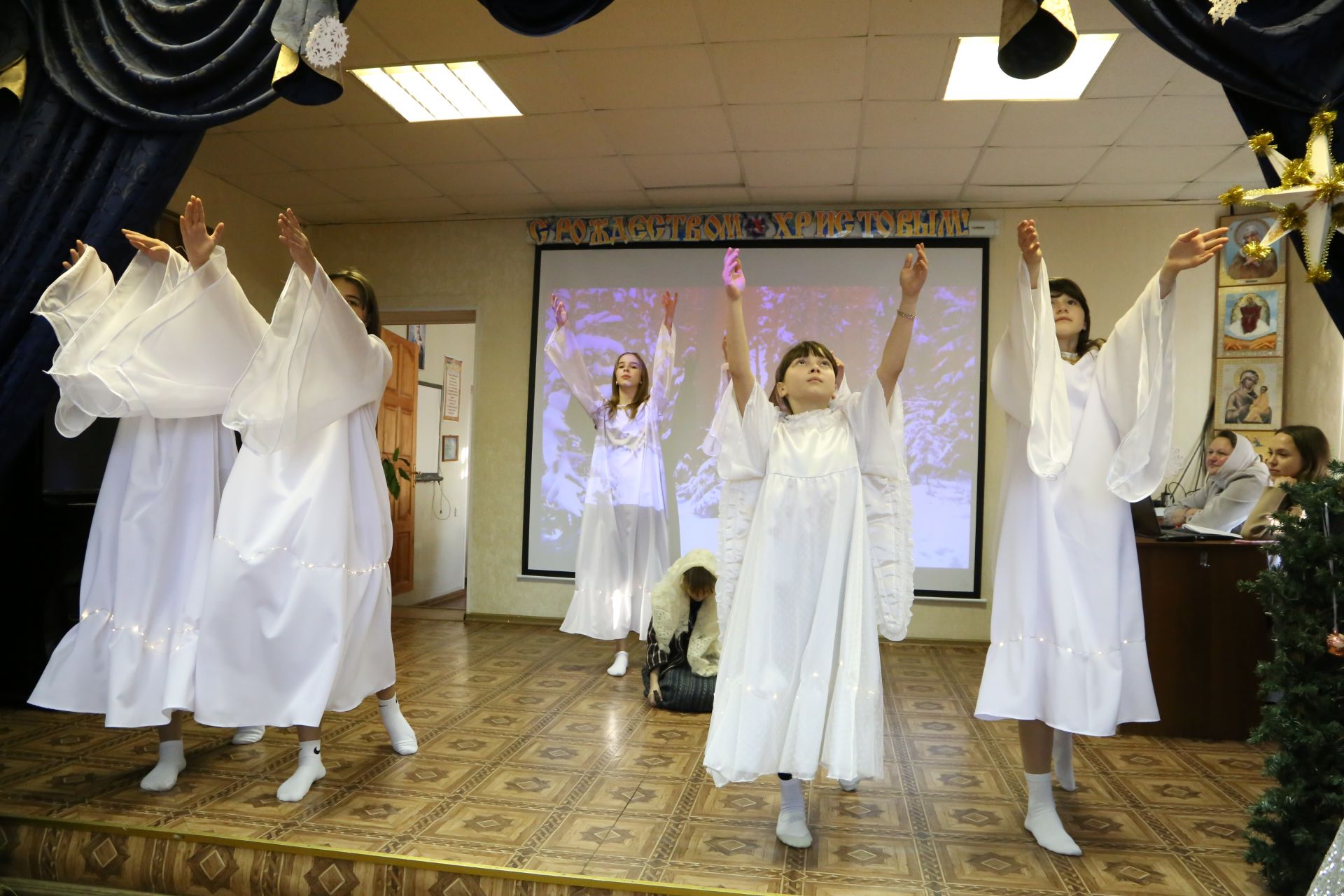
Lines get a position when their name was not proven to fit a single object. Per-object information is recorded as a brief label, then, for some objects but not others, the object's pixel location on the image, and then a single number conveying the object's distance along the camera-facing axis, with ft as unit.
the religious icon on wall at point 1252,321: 18.98
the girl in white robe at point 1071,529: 8.58
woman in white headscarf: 15.83
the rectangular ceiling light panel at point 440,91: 14.84
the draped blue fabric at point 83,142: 9.47
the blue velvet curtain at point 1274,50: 7.43
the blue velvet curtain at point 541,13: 8.52
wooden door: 24.57
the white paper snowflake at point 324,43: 8.38
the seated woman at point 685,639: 13.89
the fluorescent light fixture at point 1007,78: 13.42
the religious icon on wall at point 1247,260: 19.02
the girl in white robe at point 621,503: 17.29
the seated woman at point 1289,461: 13.51
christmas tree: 7.55
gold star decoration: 7.34
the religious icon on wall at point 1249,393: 18.93
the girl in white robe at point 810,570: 8.45
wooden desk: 13.04
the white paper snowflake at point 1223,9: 7.29
